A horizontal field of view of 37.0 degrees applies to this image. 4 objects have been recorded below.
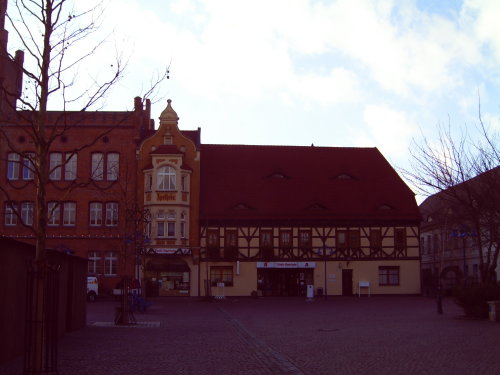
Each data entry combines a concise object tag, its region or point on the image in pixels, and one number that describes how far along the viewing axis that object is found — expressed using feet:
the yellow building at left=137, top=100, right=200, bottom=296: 180.04
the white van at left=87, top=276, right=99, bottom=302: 163.22
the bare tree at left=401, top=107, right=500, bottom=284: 77.87
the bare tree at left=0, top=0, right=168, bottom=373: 37.68
